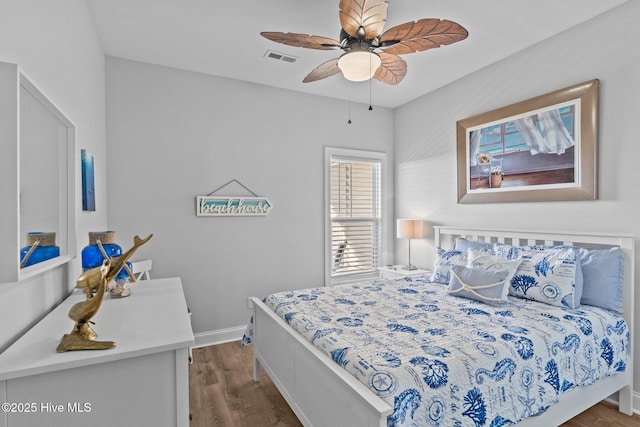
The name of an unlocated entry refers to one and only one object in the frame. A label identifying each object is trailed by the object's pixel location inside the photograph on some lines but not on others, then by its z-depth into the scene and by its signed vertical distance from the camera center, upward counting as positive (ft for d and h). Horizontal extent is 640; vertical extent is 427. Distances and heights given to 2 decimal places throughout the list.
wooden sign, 11.17 +0.16
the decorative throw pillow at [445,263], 9.83 -1.59
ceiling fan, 5.85 +3.34
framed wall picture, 8.32 +1.74
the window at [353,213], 13.87 -0.12
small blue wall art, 6.73 +0.62
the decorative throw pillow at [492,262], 8.17 -1.35
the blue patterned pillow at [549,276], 7.52 -1.57
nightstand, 12.36 -2.35
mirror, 3.57 +0.50
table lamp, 13.01 -0.73
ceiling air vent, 9.93 +4.69
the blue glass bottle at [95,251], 6.11 -0.74
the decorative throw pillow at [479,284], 7.91 -1.83
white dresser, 3.42 -1.86
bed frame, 4.75 -2.96
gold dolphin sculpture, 3.75 -1.41
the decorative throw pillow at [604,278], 7.47 -1.56
